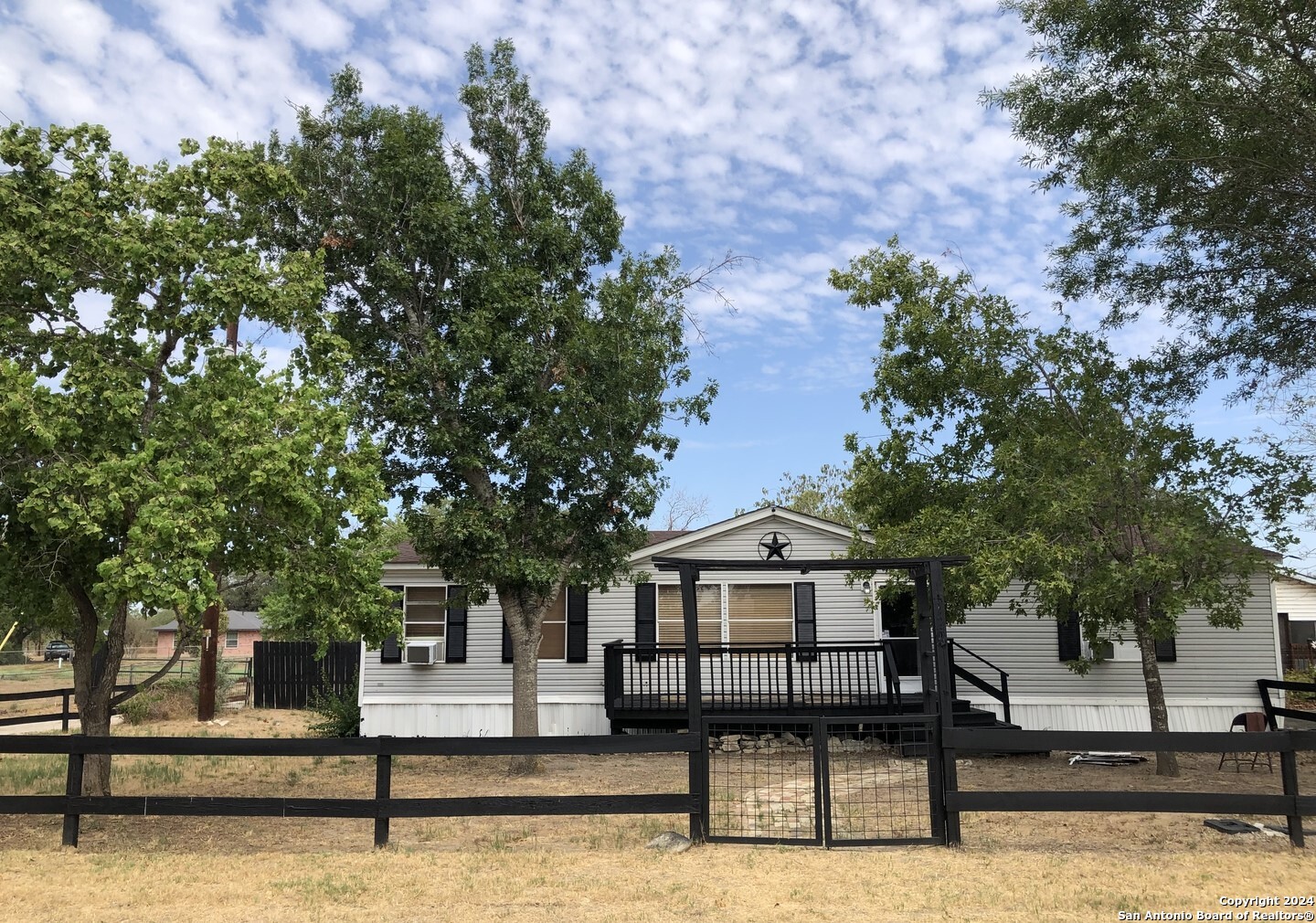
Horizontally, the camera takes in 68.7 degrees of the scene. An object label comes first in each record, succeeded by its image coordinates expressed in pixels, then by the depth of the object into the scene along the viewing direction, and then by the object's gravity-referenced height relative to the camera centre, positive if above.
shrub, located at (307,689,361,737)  17.34 -1.78
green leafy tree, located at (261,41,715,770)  13.14 +3.59
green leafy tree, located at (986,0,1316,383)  10.77 +5.34
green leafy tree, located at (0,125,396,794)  8.52 +1.79
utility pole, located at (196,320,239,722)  20.45 -1.22
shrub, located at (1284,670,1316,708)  18.38 -1.83
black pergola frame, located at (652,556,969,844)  7.87 -0.46
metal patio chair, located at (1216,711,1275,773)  13.84 -1.75
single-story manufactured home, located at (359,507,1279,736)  16.64 -0.73
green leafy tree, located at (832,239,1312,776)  11.50 +1.59
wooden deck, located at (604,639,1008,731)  14.21 -1.19
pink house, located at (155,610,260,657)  54.59 -0.83
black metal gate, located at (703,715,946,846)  7.89 -1.99
